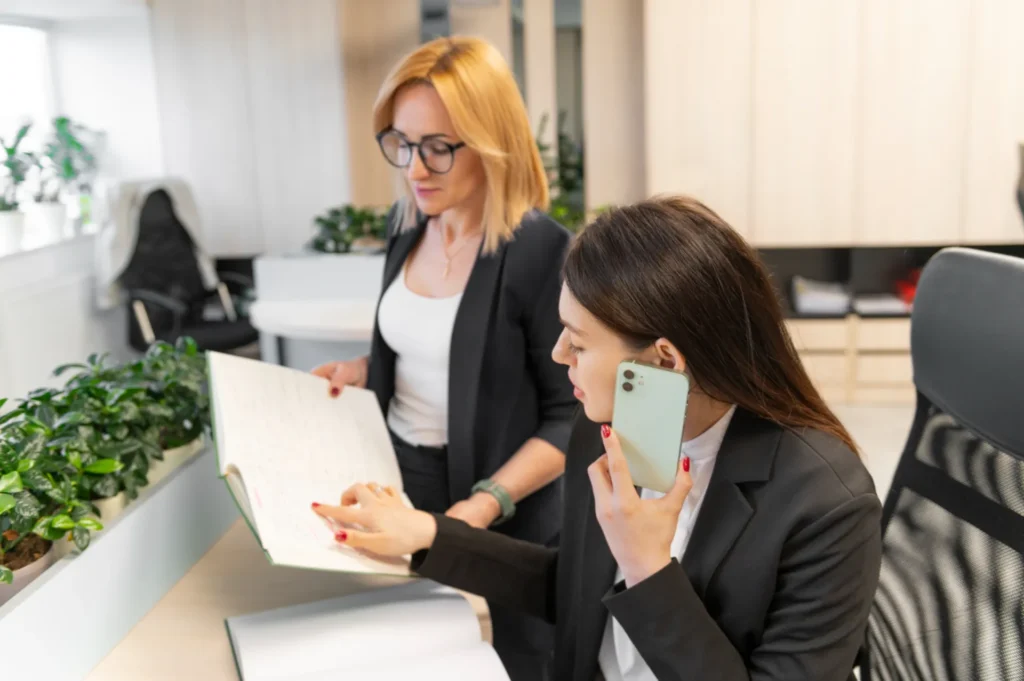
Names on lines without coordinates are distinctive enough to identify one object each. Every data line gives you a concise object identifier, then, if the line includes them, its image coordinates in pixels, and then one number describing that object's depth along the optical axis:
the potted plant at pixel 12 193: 2.11
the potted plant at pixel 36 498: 1.06
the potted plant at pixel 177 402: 1.39
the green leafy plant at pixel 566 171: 5.33
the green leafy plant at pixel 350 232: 3.98
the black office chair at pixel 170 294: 4.64
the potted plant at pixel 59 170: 2.99
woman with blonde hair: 1.42
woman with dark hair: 0.92
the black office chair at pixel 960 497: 1.02
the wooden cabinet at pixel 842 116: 4.61
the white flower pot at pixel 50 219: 2.67
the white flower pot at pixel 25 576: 1.05
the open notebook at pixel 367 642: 1.06
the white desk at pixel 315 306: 3.04
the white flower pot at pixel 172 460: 1.34
